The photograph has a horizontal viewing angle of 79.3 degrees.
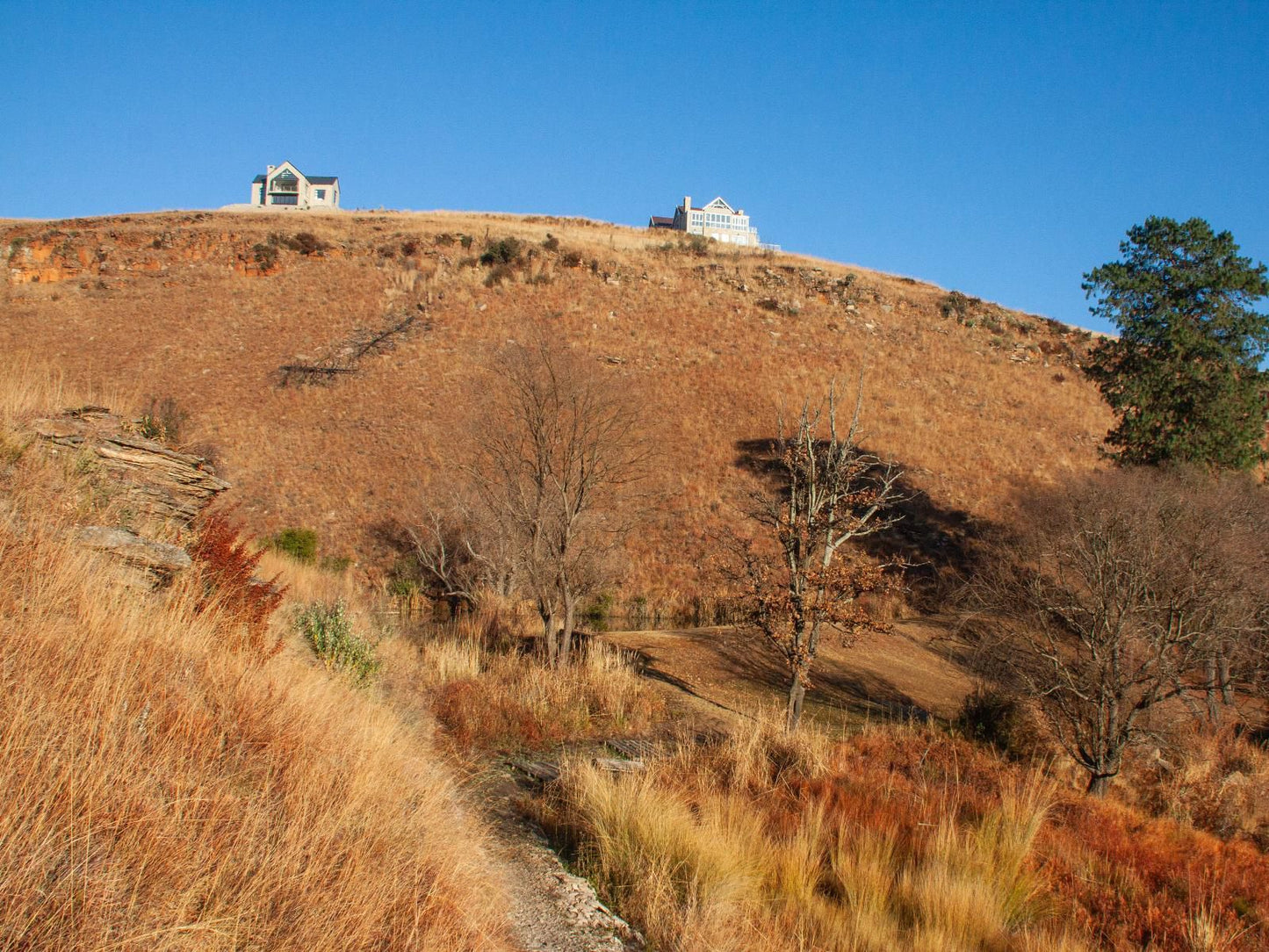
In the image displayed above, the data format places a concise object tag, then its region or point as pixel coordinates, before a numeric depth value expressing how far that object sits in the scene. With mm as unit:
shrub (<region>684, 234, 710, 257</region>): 54906
